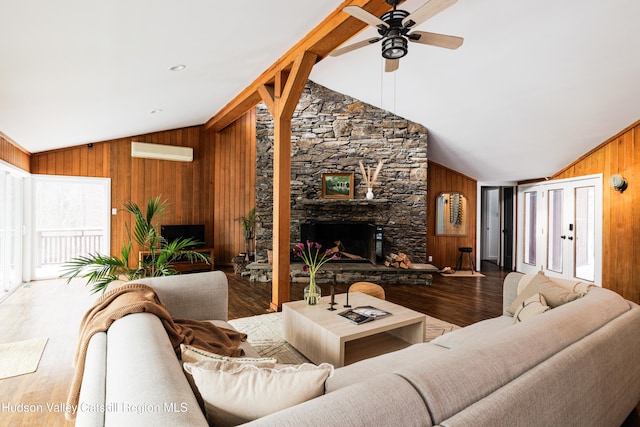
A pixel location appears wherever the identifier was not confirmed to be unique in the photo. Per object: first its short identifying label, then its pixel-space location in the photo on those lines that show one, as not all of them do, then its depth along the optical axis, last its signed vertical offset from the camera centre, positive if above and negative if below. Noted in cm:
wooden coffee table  237 -89
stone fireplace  603 +91
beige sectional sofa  85 -52
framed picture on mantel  603 +54
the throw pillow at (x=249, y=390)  97 -52
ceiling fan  221 +133
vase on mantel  579 +37
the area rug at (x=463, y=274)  643 -114
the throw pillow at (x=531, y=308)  205 -58
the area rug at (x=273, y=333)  283 -118
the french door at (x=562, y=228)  515 -21
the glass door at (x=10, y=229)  450 -20
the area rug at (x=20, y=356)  255 -118
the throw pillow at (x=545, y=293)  215 -52
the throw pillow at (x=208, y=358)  121 -54
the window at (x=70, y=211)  605 +7
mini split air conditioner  631 +124
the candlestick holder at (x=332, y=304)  284 -78
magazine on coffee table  257 -80
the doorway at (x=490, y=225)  834 -25
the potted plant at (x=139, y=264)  255 -39
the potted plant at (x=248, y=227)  693 -25
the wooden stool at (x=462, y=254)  669 -88
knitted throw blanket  149 -59
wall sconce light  456 +46
